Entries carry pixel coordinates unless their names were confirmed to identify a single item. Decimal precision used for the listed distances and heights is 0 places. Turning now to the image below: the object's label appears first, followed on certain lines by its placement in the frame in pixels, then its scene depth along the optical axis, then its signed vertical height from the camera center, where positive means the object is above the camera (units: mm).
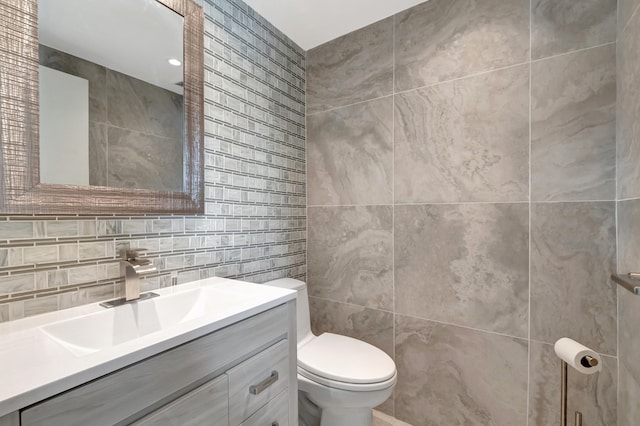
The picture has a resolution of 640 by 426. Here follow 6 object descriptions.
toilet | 1245 -759
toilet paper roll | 961 -513
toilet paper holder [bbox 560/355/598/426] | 1024 -692
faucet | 981 -207
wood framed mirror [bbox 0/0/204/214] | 771 +209
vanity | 531 -365
